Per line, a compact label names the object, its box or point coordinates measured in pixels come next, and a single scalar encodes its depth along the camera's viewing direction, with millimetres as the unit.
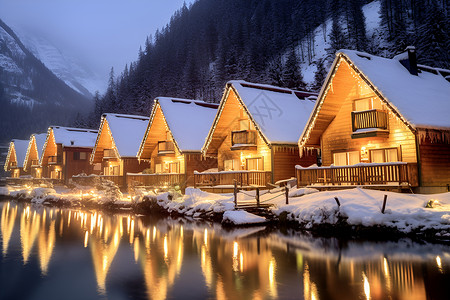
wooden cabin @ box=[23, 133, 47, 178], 65750
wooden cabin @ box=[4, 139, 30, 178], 74250
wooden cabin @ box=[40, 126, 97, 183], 54969
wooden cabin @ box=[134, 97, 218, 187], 34012
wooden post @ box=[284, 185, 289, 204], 20500
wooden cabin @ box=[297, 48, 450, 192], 20516
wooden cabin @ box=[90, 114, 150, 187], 42469
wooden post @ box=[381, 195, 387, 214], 15451
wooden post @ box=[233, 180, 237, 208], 21202
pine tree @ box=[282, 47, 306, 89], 66012
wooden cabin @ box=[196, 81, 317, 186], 27703
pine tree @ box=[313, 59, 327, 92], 63312
